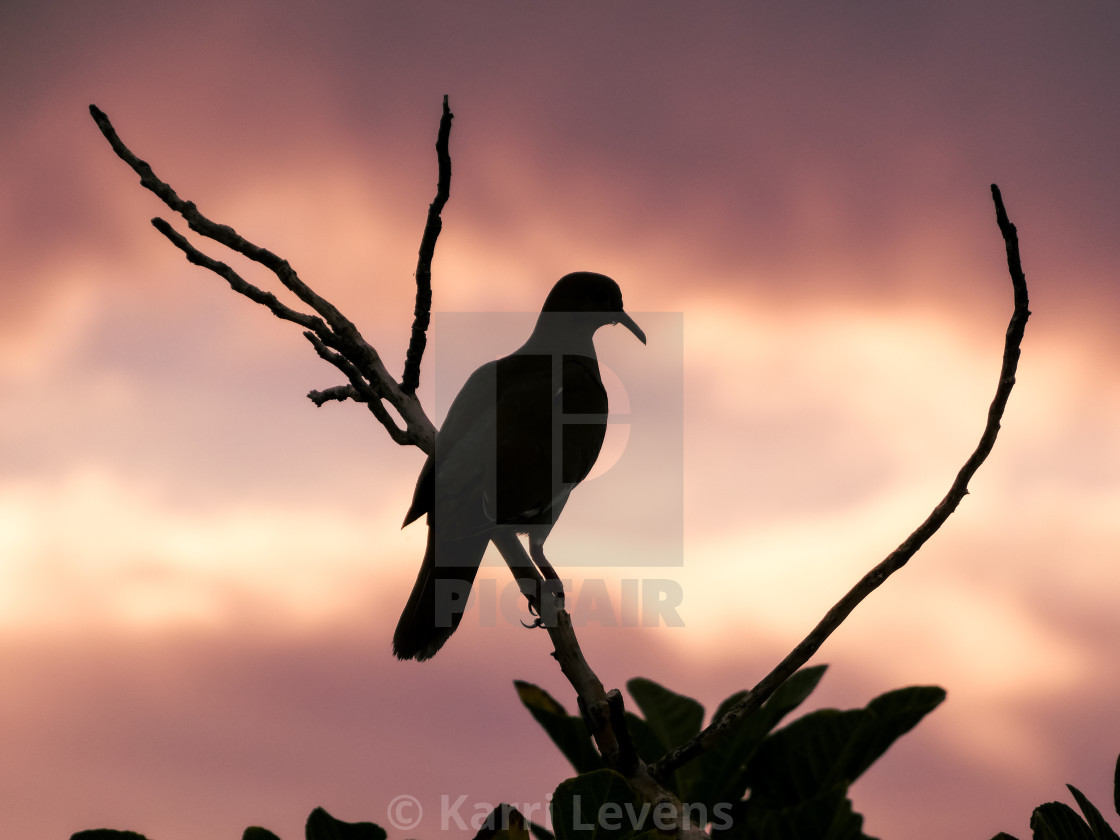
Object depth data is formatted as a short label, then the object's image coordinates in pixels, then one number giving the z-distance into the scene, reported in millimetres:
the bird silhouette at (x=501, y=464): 6363
